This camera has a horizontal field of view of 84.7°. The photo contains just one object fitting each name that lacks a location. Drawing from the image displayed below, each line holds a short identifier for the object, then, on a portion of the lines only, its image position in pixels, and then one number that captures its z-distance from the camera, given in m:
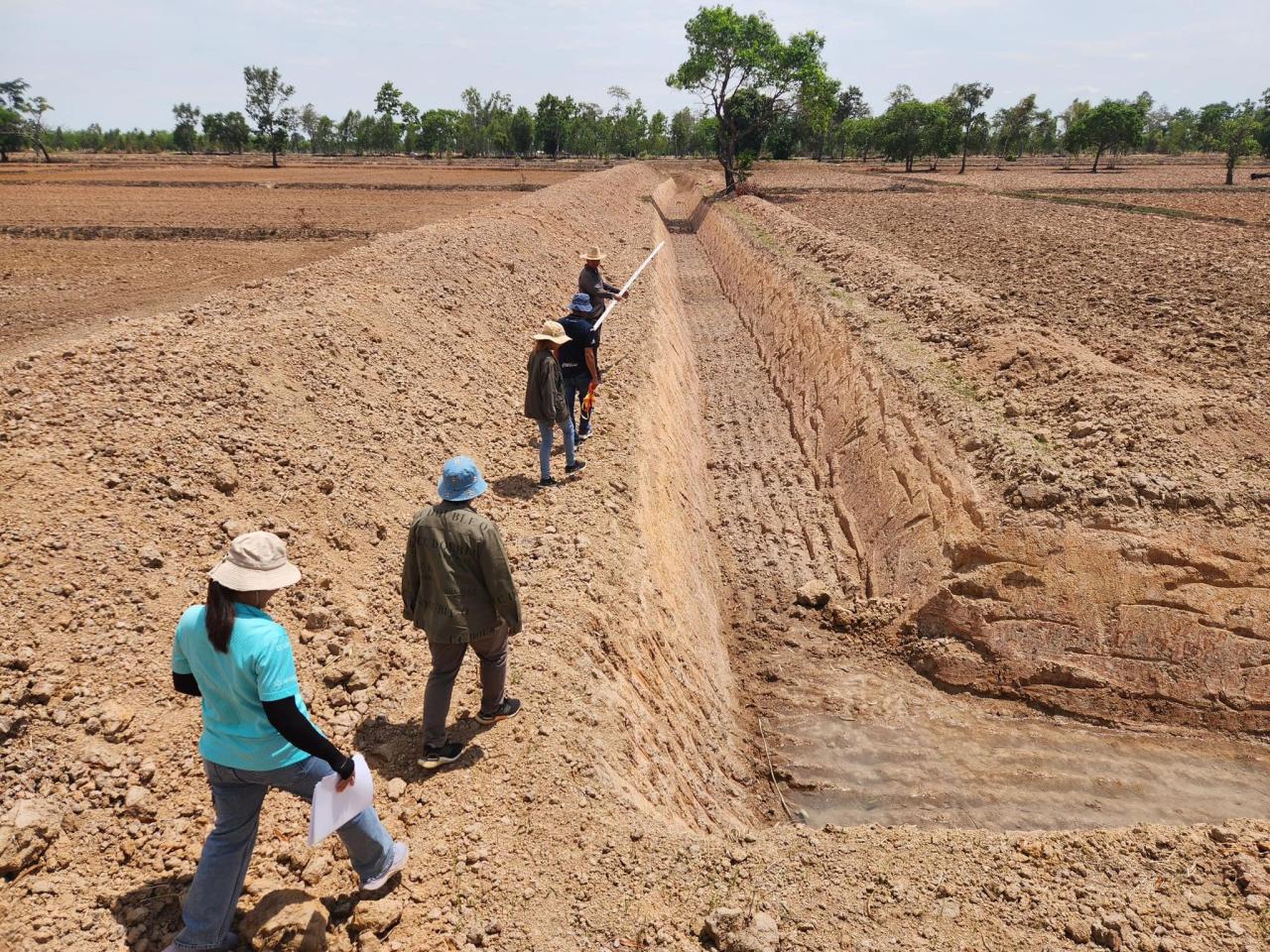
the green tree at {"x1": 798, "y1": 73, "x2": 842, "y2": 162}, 41.66
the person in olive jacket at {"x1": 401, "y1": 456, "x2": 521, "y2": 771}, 4.16
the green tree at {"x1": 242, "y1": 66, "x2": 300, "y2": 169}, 77.56
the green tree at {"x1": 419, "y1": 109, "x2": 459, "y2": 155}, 91.94
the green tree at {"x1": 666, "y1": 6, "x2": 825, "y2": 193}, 40.44
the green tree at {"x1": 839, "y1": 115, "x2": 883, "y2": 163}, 75.12
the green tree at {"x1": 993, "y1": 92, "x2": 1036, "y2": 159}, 76.81
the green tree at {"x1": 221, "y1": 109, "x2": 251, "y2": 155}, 89.03
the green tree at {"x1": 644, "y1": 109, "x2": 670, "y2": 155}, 99.31
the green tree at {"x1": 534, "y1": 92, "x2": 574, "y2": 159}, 85.69
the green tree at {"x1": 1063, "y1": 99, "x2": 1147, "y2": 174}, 62.88
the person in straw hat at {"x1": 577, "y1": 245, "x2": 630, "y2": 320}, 10.41
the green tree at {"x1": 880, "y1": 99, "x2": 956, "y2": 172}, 63.56
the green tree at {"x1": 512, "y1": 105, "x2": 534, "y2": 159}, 89.25
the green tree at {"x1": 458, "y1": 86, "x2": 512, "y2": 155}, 101.44
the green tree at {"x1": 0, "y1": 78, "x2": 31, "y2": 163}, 68.62
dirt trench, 6.43
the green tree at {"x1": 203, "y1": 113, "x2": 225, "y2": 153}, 89.00
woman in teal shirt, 2.94
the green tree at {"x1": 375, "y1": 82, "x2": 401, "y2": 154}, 90.25
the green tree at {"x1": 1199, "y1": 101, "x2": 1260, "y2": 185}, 45.50
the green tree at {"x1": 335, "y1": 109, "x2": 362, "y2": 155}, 112.12
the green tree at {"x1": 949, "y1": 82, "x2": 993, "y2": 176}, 69.81
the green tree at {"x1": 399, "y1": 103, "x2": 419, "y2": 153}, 91.75
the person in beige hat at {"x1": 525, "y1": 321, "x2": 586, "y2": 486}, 7.26
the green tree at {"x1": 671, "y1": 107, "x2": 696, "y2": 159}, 102.00
